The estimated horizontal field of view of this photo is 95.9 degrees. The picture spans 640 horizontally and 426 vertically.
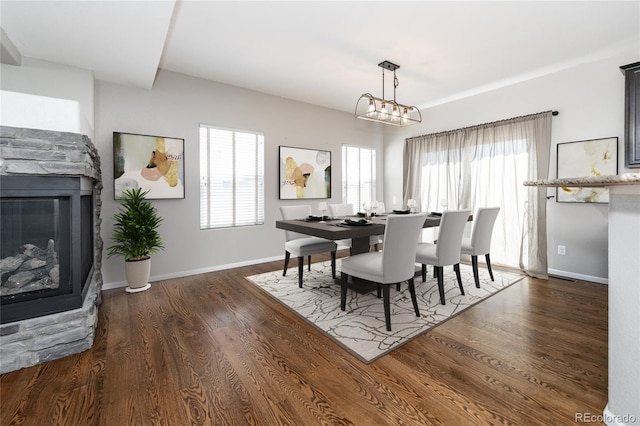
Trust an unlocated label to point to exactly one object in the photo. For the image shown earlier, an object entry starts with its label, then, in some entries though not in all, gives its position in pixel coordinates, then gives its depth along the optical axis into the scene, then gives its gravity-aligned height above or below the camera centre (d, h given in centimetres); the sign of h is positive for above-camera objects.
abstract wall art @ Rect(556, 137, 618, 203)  334 +58
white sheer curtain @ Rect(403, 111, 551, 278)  386 +54
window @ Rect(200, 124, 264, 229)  406 +50
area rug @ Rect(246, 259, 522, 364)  220 -92
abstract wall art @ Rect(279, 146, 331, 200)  478 +66
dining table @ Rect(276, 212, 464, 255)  252 -15
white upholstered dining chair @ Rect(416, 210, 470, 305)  278 -33
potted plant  318 -29
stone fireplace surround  180 -70
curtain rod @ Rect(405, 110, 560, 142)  378 +134
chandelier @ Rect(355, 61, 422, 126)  315 +114
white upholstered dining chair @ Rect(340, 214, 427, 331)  230 -41
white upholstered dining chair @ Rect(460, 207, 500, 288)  325 -28
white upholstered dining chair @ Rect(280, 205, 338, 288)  339 -39
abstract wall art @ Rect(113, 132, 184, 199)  340 +58
